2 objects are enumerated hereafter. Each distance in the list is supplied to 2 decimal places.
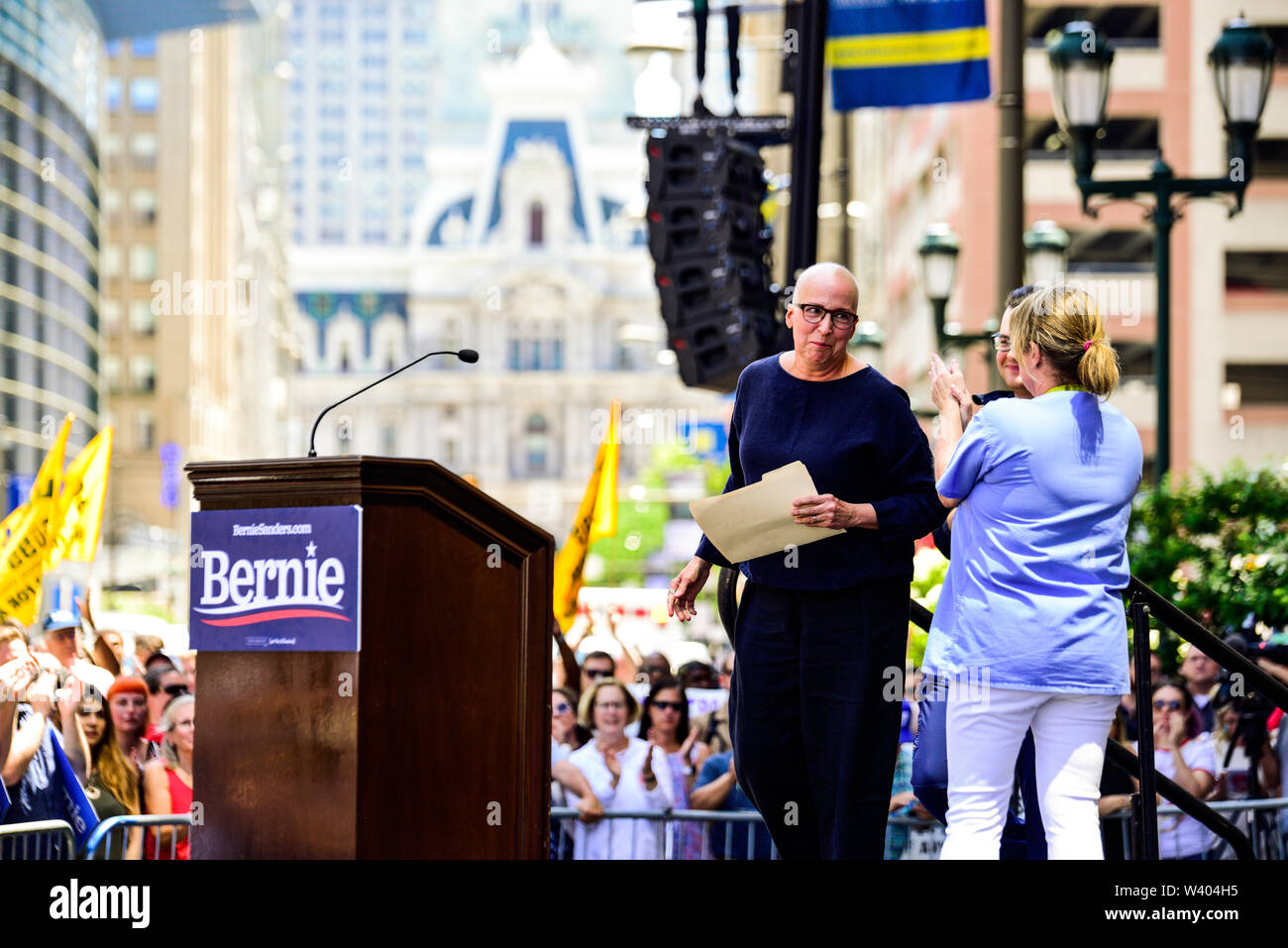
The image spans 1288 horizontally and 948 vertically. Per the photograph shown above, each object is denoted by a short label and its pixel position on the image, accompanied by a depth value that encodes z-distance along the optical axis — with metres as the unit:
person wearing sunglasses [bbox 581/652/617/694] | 10.70
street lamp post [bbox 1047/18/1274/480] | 11.48
